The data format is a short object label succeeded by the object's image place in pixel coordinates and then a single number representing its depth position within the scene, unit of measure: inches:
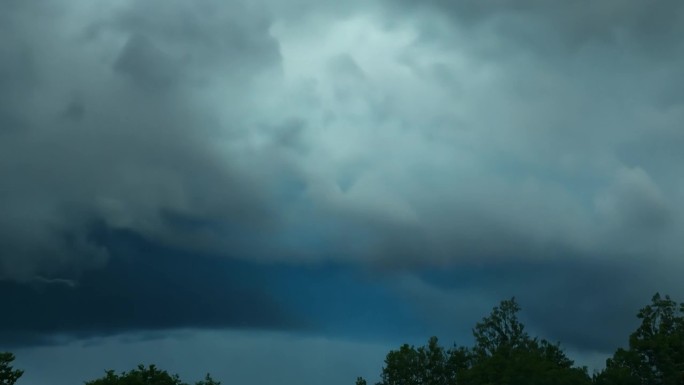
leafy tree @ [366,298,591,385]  3211.1
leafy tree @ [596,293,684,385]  3176.4
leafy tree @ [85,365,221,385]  3828.7
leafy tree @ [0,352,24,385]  3701.3
